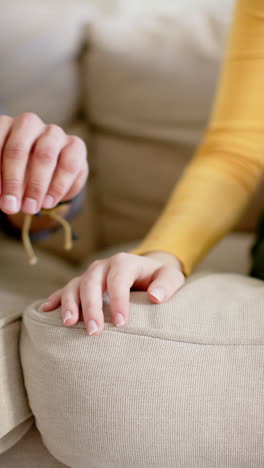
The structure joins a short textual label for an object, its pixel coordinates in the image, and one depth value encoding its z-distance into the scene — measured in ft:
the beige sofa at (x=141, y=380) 2.91
